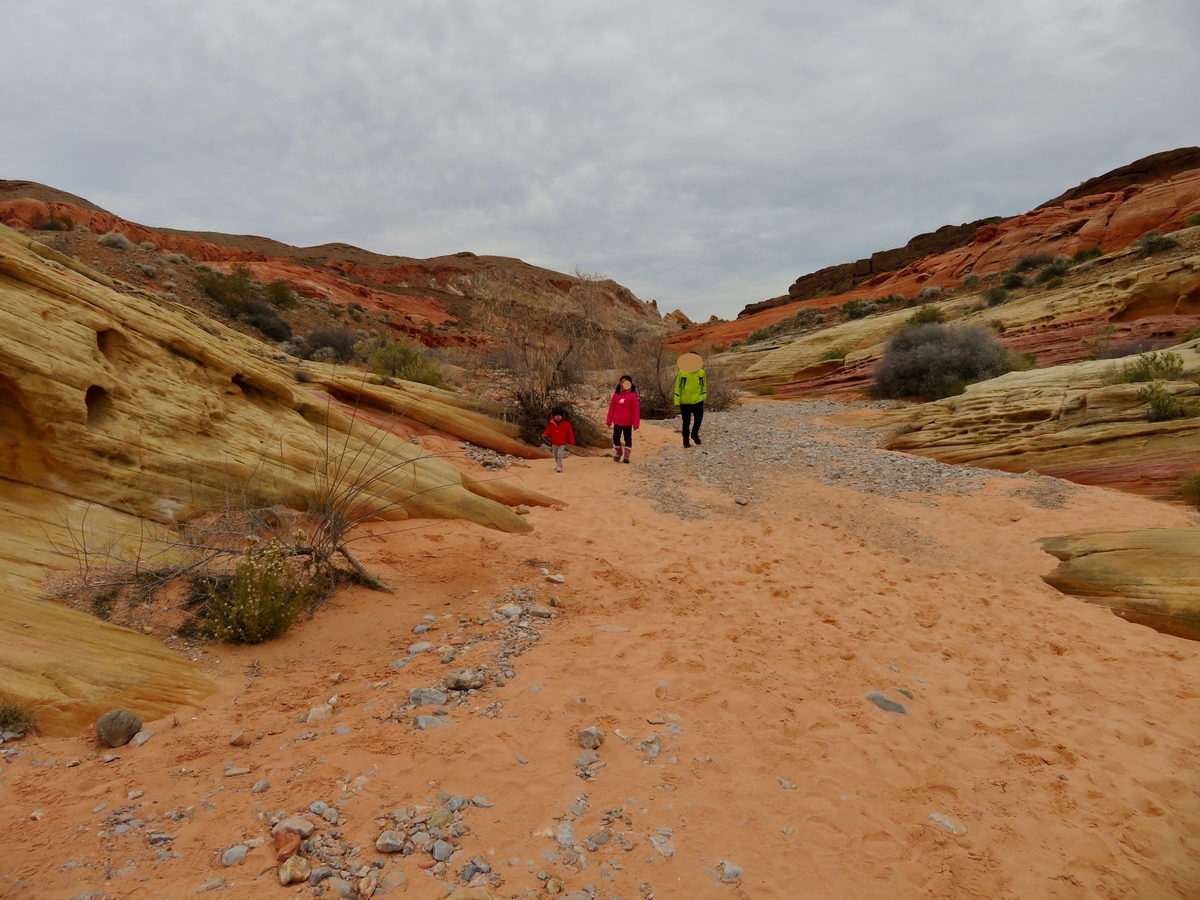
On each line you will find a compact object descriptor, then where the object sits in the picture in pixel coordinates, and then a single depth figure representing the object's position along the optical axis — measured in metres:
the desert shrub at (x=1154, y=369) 9.41
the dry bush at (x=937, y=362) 14.81
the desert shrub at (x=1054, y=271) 22.98
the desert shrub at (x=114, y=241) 24.09
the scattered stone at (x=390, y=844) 2.29
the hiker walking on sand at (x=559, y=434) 9.62
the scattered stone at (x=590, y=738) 3.07
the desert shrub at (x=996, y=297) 22.17
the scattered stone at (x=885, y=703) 3.70
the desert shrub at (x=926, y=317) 21.20
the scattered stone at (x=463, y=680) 3.48
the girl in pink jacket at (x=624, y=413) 10.26
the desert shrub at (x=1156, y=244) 18.50
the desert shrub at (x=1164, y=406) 8.58
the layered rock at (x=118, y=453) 3.04
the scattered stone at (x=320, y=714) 3.06
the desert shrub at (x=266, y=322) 20.80
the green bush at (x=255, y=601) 3.66
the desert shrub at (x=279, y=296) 26.52
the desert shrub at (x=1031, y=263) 26.27
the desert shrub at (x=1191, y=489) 6.94
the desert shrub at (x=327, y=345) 17.05
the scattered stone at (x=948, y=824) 2.79
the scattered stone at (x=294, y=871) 2.08
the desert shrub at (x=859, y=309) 31.90
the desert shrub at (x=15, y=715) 2.56
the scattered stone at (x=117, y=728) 2.66
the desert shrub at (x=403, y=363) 13.94
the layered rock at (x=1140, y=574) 4.96
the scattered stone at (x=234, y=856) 2.13
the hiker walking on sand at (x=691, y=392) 11.30
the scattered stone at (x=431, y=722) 3.09
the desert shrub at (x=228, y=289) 21.46
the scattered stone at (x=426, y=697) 3.30
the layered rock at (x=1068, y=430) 8.05
